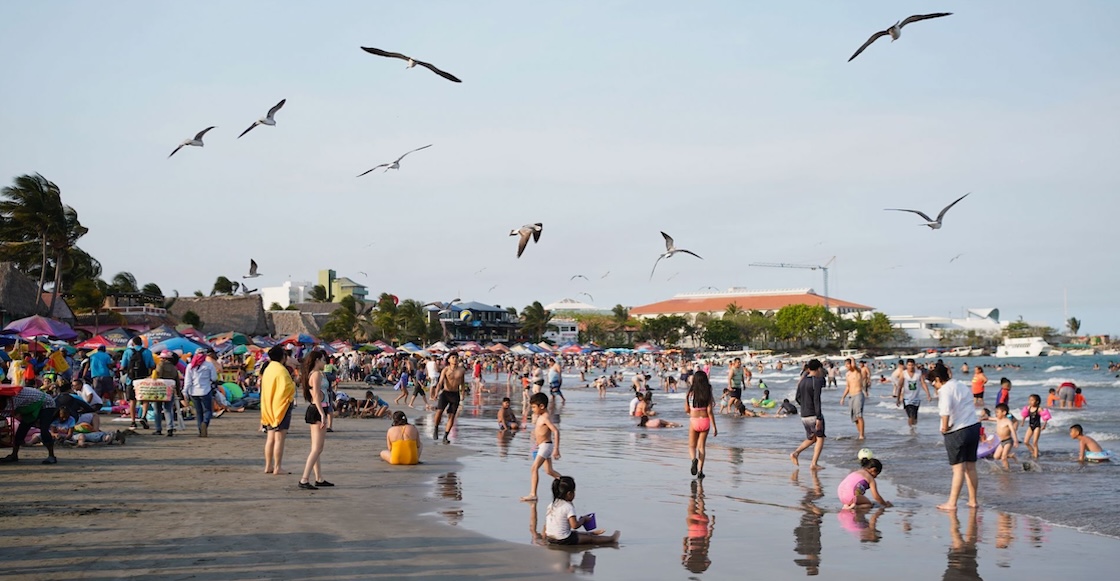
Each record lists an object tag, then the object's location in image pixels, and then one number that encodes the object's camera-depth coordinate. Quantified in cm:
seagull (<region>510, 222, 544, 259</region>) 1608
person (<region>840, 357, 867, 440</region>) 1750
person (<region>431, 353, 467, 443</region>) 1465
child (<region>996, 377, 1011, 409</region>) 1789
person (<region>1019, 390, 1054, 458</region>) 1398
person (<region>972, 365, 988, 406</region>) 2273
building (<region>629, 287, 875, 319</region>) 17800
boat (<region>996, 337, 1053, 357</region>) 13862
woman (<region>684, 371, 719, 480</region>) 1115
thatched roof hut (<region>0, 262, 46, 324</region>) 3766
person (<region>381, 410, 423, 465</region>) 1171
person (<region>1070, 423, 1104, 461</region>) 1344
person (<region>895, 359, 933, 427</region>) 2016
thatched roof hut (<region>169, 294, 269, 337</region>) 5772
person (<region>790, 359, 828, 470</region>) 1212
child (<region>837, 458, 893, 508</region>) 920
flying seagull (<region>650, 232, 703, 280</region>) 2220
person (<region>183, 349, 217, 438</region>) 1410
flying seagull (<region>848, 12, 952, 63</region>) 1385
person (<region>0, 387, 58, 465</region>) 1059
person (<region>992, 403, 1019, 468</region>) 1282
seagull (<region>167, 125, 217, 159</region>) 1873
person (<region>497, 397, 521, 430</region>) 1833
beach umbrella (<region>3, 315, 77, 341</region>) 2248
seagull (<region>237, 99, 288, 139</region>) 1825
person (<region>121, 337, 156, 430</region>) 1605
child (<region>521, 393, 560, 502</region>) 926
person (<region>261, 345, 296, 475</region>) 983
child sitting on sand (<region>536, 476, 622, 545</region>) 711
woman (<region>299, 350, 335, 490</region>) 922
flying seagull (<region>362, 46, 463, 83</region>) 1269
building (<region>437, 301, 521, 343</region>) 11550
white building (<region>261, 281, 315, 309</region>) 11022
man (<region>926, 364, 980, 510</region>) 936
